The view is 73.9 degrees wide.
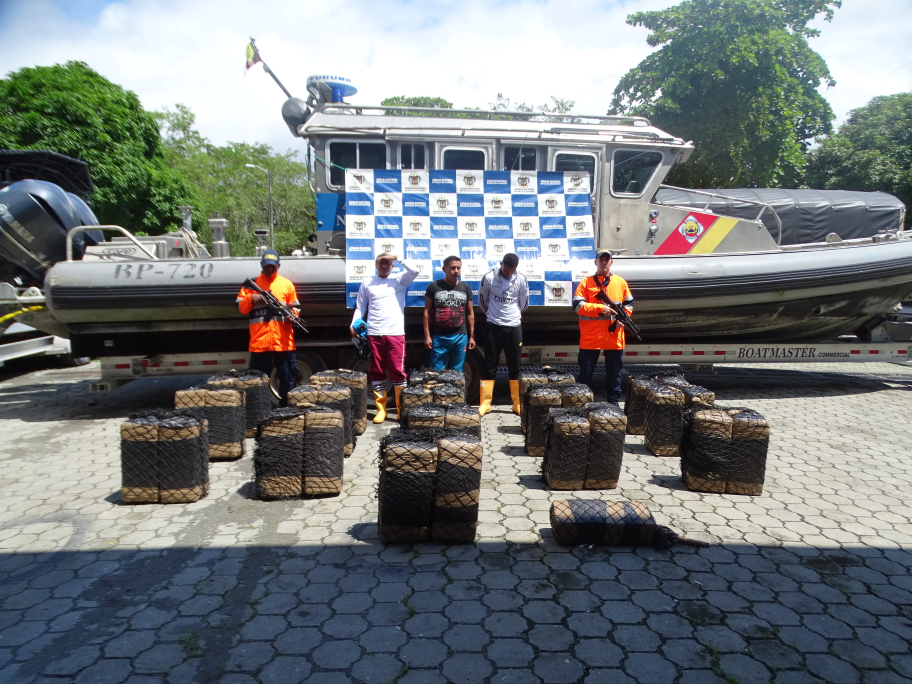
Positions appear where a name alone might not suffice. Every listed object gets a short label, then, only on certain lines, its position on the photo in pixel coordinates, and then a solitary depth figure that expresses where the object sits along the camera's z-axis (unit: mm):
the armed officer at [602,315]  5793
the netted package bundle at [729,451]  4219
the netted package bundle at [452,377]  5453
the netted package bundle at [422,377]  5512
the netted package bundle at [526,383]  5373
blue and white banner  6664
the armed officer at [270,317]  5570
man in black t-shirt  6066
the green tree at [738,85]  18547
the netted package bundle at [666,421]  5207
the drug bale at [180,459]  4012
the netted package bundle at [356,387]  5629
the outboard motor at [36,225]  6562
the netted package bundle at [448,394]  4996
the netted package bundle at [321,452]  4121
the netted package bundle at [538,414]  5082
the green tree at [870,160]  19719
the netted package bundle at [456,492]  3438
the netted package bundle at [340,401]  4910
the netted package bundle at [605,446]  4258
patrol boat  6297
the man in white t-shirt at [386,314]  5996
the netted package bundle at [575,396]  5172
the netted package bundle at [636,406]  5703
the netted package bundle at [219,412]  4898
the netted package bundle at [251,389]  5414
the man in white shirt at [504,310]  6207
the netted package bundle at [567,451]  4227
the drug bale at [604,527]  3459
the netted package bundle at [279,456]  4055
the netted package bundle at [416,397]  4961
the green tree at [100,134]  14586
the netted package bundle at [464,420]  4254
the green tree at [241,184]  30125
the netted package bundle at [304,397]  4879
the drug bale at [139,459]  4008
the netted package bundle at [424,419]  4344
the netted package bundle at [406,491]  3414
